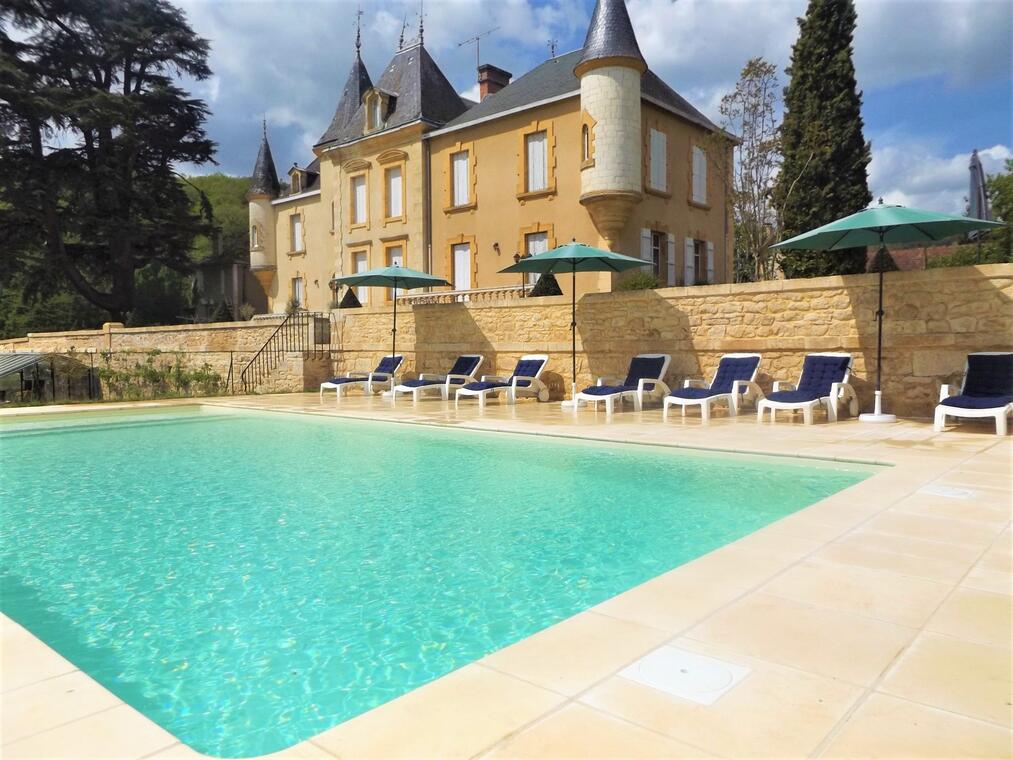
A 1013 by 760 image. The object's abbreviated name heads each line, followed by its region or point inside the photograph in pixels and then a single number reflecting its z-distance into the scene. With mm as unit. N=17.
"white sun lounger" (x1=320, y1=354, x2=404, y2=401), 15539
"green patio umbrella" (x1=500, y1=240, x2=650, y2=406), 11938
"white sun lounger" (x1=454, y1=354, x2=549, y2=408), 12891
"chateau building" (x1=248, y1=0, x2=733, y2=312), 18844
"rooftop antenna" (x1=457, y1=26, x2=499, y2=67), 27911
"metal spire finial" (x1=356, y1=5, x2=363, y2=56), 30703
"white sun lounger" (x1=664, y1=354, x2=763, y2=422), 10180
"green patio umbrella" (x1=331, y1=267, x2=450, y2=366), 15133
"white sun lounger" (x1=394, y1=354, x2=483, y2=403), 14102
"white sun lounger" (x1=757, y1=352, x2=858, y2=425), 9289
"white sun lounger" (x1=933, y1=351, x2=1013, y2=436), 7820
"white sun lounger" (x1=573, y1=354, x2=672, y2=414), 11148
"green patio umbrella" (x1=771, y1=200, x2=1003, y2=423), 8406
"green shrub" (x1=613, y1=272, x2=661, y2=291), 15488
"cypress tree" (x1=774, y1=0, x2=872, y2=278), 14805
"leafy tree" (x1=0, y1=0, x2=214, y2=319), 27797
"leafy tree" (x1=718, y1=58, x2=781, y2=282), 16938
